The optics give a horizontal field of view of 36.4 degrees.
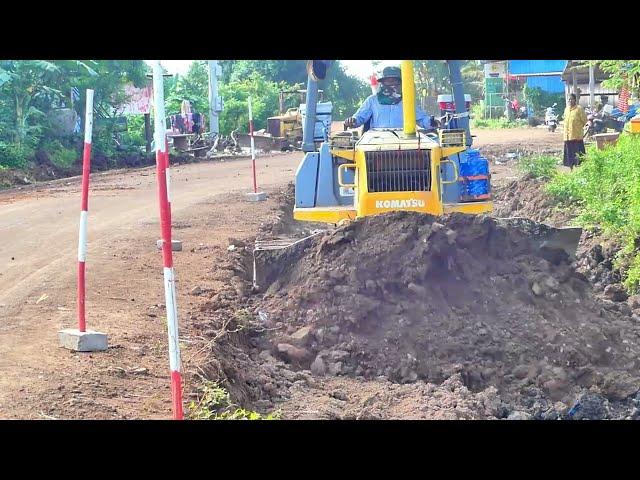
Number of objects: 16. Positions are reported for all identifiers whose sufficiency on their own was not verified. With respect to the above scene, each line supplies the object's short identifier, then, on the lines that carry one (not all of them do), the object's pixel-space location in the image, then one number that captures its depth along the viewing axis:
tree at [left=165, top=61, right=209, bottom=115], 37.06
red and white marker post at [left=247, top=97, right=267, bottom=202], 18.58
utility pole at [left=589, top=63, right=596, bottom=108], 29.41
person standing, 18.81
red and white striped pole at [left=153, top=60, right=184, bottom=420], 5.39
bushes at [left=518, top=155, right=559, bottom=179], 18.56
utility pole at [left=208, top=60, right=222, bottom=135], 35.44
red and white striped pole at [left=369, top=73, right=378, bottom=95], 11.62
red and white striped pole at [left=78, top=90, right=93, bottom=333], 7.27
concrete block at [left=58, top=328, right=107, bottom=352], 7.46
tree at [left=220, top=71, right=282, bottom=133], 38.28
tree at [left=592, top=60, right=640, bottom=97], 16.12
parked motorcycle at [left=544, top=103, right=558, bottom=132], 36.59
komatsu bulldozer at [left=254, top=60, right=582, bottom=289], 9.94
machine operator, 11.52
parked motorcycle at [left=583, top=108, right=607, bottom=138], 26.64
